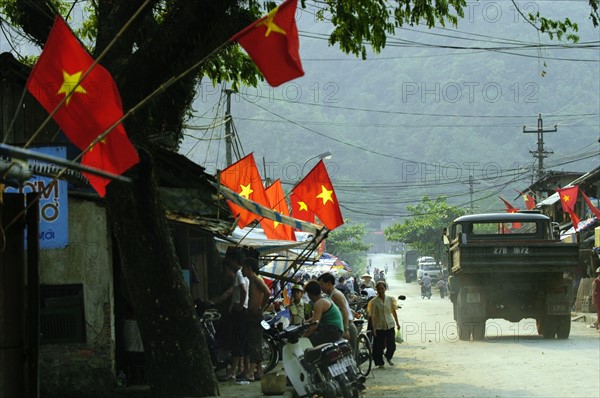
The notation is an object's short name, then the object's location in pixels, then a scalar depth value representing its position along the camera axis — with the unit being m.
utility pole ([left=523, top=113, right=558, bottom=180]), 57.55
